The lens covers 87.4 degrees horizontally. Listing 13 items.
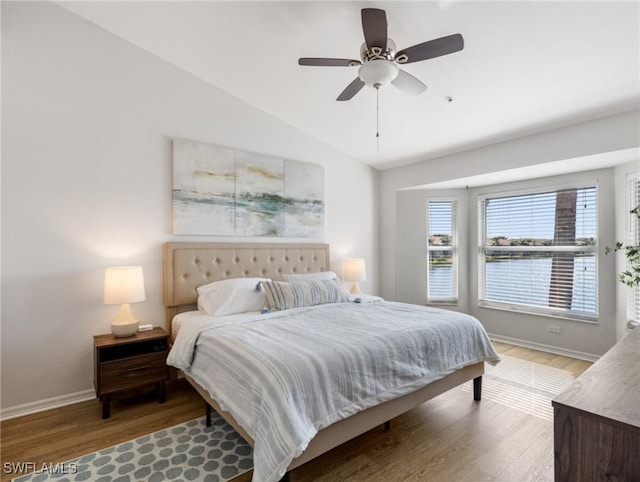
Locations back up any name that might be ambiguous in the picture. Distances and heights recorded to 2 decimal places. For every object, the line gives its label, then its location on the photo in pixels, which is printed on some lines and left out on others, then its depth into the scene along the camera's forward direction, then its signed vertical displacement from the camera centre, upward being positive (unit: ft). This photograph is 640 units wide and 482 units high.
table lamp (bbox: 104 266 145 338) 8.83 -1.39
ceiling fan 6.27 +3.79
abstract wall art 10.99 +1.70
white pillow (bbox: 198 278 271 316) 9.96 -1.77
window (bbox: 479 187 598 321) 12.87 -0.53
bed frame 6.17 -1.23
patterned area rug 6.31 -4.47
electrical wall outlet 13.47 -3.59
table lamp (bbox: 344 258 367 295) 14.44 -1.35
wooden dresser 3.11 -1.86
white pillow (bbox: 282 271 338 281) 12.22 -1.37
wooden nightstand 8.43 -3.24
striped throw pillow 10.30 -1.73
